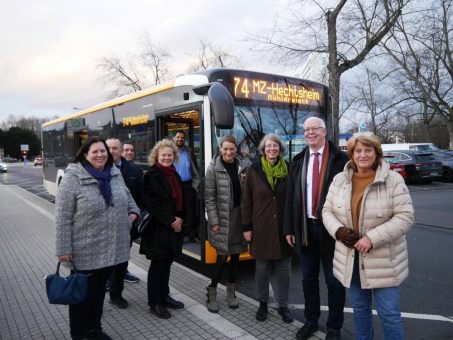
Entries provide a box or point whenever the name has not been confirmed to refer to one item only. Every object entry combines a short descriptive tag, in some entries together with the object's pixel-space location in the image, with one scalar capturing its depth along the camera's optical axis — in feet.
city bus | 16.85
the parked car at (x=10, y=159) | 274.57
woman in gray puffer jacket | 13.39
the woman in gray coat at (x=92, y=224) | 10.43
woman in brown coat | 12.52
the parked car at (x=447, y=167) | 67.97
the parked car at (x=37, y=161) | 211.00
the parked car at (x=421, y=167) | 63.02
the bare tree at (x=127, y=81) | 121.75
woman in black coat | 12.98
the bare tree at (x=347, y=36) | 52.60
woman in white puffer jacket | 8.98
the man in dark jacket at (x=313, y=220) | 11.15
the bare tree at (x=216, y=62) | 113.19
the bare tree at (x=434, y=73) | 91.81
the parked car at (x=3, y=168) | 131.82
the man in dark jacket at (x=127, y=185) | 14.49
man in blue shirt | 18.52
